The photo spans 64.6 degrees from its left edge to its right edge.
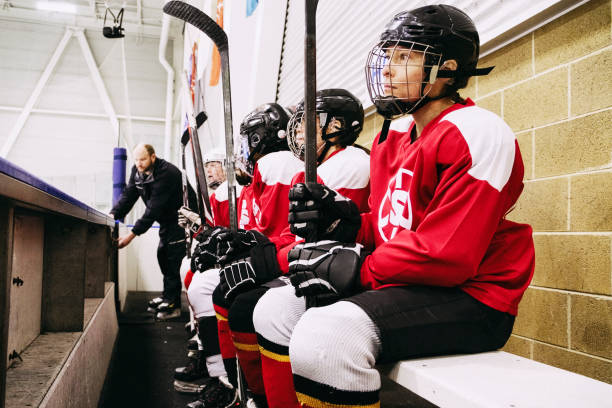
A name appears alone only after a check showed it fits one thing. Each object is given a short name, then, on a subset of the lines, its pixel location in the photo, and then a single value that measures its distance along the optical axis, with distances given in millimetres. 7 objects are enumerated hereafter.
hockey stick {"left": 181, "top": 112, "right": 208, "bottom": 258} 2393
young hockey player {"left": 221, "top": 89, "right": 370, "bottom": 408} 1542
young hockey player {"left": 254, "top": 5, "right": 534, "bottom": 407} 907
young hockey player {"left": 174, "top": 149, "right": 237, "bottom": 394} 2117
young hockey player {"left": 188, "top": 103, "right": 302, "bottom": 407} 1885
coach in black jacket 4426
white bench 700
